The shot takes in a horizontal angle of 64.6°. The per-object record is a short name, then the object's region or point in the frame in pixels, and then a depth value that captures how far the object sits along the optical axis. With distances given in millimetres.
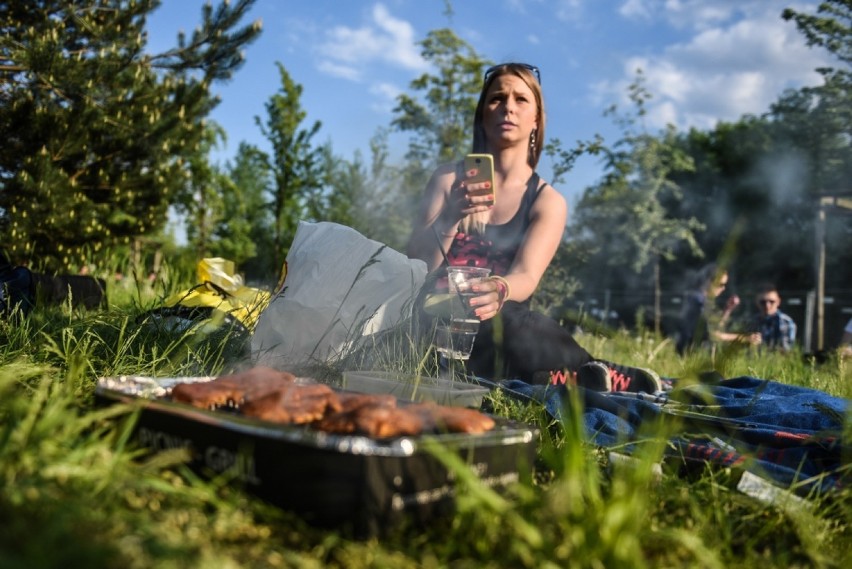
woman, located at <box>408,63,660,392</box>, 3113
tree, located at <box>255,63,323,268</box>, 14867
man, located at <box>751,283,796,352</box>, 7867
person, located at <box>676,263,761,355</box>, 7585
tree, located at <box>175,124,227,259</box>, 17672
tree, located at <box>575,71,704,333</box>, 19105
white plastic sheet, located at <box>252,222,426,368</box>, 2588
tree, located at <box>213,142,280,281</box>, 23438
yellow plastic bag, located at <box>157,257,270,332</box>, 2861
